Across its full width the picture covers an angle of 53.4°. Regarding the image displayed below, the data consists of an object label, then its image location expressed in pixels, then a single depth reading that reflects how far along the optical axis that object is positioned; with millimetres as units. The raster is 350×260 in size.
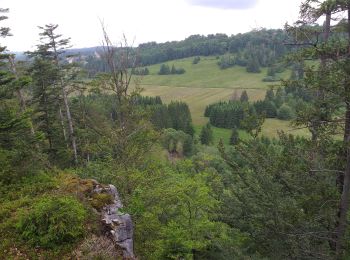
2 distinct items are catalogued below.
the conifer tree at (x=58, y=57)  26602
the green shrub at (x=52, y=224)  9008
